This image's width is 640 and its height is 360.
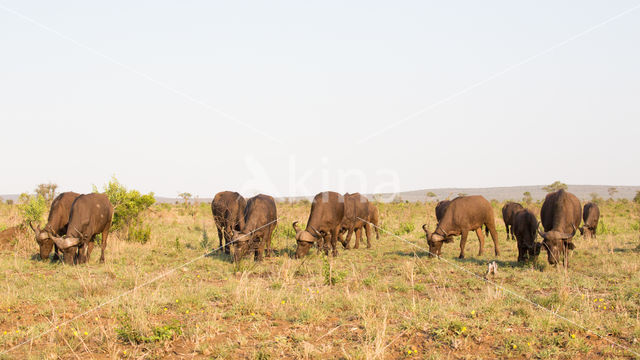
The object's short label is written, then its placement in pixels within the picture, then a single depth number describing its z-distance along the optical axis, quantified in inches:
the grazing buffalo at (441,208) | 628.0
